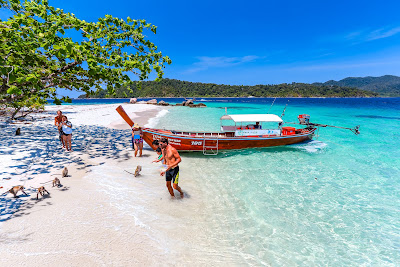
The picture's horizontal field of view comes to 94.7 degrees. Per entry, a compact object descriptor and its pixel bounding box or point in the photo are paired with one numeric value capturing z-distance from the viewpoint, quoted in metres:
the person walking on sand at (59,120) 11.38
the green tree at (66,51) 6.12
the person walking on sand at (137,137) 11.59
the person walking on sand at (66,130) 11.10
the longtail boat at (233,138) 13.30
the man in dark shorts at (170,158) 6.57
